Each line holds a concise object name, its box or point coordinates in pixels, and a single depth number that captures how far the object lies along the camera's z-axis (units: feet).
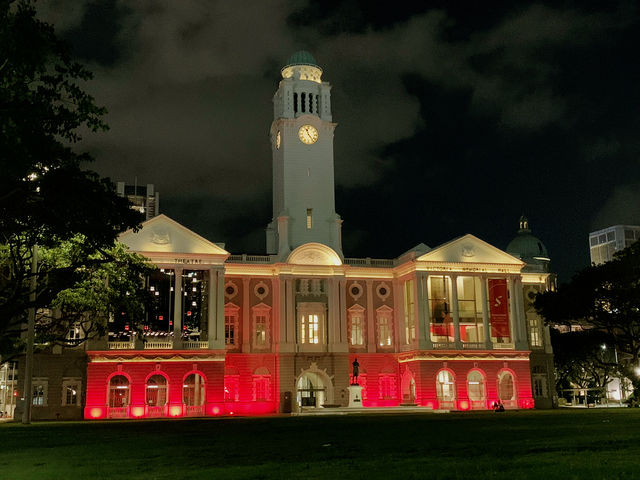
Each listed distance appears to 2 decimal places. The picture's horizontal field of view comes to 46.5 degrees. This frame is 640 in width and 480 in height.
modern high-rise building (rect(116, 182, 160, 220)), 445.78
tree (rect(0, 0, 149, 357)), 56.59
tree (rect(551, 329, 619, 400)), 253.85
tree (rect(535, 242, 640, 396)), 164.35
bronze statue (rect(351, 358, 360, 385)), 178.26
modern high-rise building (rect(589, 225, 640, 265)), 647.97
